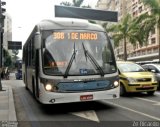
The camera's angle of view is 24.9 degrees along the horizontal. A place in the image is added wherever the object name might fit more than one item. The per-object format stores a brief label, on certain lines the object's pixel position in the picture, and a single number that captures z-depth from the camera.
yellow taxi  15.59
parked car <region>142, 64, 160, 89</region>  19.96
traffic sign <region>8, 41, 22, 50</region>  56.25
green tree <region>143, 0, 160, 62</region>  38.09
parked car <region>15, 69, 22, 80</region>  46.33
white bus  10.91
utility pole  22.92
